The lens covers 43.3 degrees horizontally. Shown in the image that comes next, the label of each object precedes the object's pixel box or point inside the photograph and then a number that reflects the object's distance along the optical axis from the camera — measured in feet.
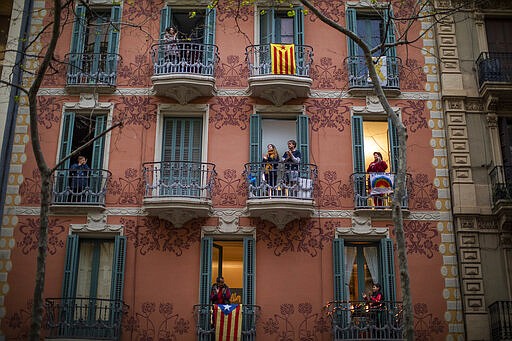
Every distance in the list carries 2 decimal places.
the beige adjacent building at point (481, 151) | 52.85
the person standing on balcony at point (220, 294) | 52.13
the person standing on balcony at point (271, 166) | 55.59
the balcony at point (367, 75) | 59.11
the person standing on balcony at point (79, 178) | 56.03
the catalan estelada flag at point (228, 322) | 51.01
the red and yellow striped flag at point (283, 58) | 58.18
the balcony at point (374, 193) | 55.26
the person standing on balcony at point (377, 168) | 56.08
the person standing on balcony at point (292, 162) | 55.31
